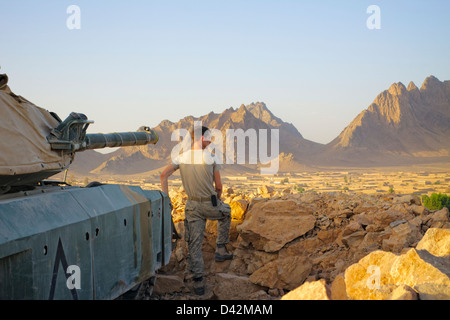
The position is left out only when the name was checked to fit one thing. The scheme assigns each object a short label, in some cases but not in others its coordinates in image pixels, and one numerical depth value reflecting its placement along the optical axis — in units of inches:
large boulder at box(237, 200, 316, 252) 283.4
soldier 238.7
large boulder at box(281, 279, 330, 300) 132.8
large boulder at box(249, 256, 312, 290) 252.4
